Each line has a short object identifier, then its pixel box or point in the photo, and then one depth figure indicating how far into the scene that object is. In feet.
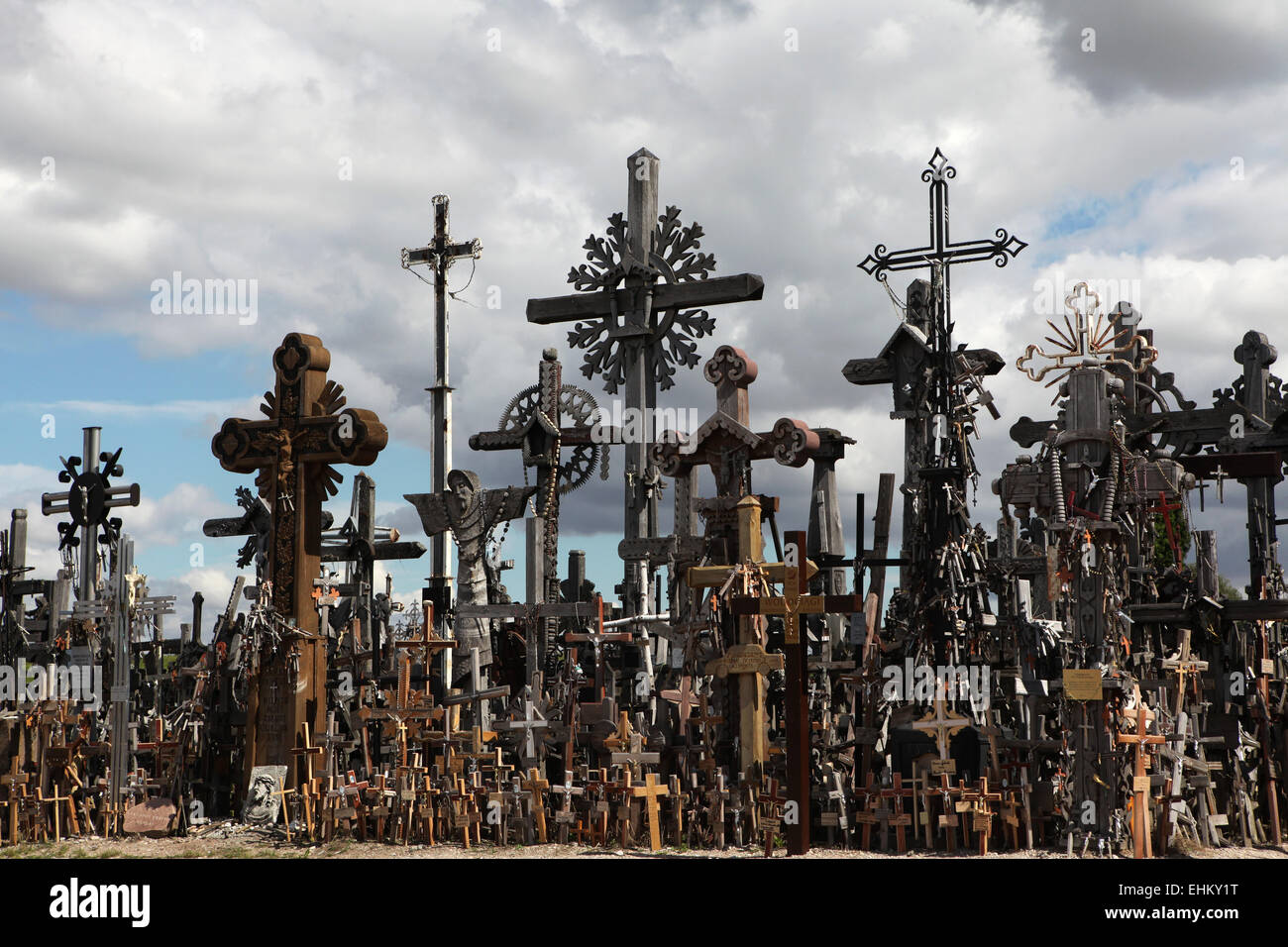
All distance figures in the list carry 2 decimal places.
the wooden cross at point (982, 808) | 42.09
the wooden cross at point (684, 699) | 46.73
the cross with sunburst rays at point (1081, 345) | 47.85
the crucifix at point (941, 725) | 43.62
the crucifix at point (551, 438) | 62.13
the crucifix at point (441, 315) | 81.66
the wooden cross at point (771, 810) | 41.60
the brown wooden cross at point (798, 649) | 41.01
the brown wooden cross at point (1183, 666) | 47.32
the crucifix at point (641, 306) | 63.31
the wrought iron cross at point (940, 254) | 53.31
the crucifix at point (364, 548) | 71.26
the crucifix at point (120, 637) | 50.75
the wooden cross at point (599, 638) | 50.96
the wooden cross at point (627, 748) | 44.47
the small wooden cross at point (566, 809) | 45.19
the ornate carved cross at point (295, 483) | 50.44
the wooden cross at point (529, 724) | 47.16
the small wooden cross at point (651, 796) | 43.70
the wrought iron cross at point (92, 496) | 57.93
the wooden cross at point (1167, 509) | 47.85
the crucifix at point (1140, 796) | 41.04
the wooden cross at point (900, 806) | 43.34
